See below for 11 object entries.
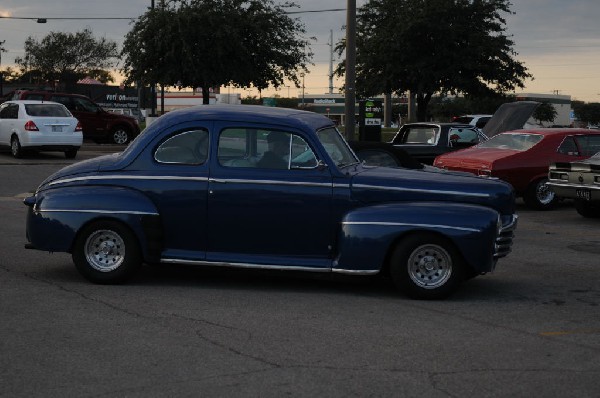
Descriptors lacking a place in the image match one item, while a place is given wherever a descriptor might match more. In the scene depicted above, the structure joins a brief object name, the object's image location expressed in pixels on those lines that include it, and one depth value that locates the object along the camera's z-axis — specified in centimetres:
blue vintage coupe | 856
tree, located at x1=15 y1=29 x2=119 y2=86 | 8556
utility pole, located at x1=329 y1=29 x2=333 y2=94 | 13088
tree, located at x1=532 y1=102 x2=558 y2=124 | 9204
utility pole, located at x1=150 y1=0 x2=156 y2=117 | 4270
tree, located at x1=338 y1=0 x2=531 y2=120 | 3950
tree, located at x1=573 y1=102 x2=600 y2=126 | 12156
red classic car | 1698
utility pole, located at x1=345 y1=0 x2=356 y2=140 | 2331
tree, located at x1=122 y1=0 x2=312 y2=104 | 3609
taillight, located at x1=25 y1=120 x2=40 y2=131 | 2575
